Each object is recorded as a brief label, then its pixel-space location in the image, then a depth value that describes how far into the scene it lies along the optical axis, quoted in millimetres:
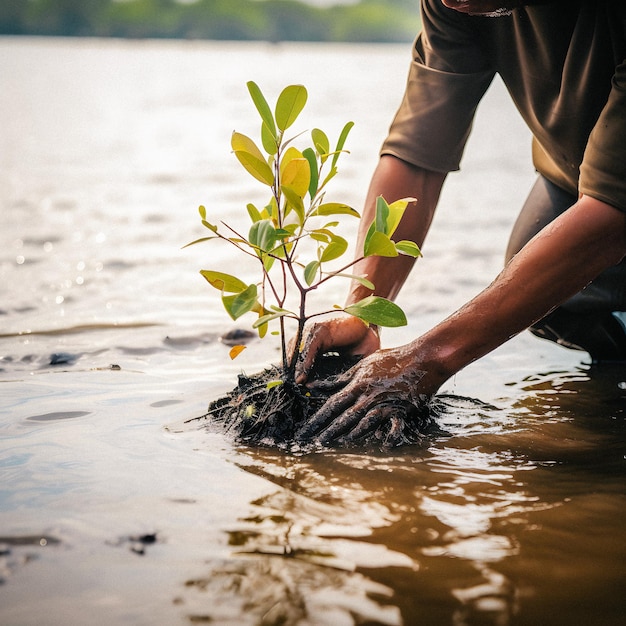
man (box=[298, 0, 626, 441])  2186
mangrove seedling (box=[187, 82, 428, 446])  2080
